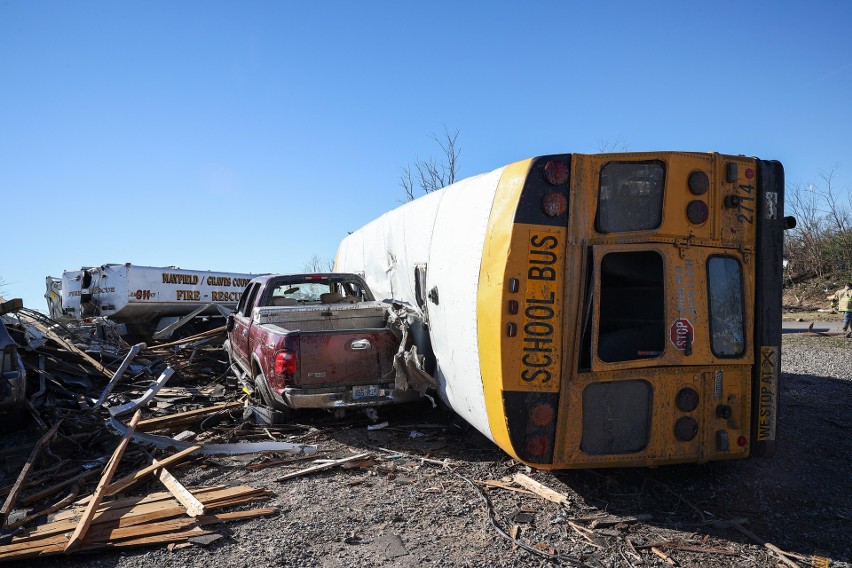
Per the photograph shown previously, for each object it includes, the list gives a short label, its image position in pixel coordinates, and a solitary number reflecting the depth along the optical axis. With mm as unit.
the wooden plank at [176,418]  6926
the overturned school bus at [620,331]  4344
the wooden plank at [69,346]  10250
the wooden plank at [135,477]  4828
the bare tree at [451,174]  24631
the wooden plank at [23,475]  4430
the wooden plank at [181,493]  4359
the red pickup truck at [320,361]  6465
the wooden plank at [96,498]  3854
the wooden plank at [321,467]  5328
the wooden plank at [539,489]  4641
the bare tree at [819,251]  28562
